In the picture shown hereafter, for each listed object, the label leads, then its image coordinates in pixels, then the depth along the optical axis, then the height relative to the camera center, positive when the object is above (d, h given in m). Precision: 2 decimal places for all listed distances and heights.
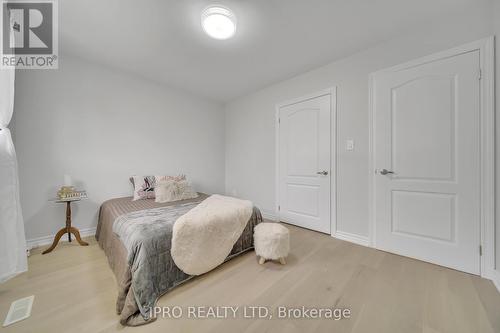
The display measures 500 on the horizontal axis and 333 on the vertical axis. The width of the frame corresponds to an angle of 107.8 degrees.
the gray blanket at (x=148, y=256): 1.23 -0.65
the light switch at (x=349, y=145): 2.27 +0.25
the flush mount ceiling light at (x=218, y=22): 1.60 +1.32
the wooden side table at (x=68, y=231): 2.05 -0.76
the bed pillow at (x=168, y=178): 2.74 -0.19
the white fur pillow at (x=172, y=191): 2.46 -0.36
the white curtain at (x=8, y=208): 1.26 -0.31
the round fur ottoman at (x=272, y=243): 1.72 -0.75
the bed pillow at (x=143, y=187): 2.60 -0.31
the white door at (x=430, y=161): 1.61 +0.04
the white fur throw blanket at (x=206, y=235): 1.47 -0.61
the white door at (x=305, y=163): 2.53 +0.03
